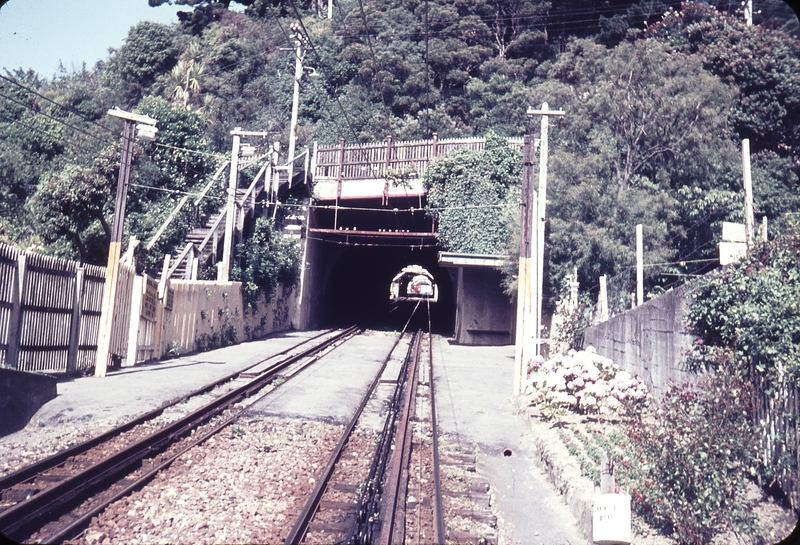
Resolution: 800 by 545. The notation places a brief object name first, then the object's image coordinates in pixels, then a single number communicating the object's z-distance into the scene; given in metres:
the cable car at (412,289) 78.62
